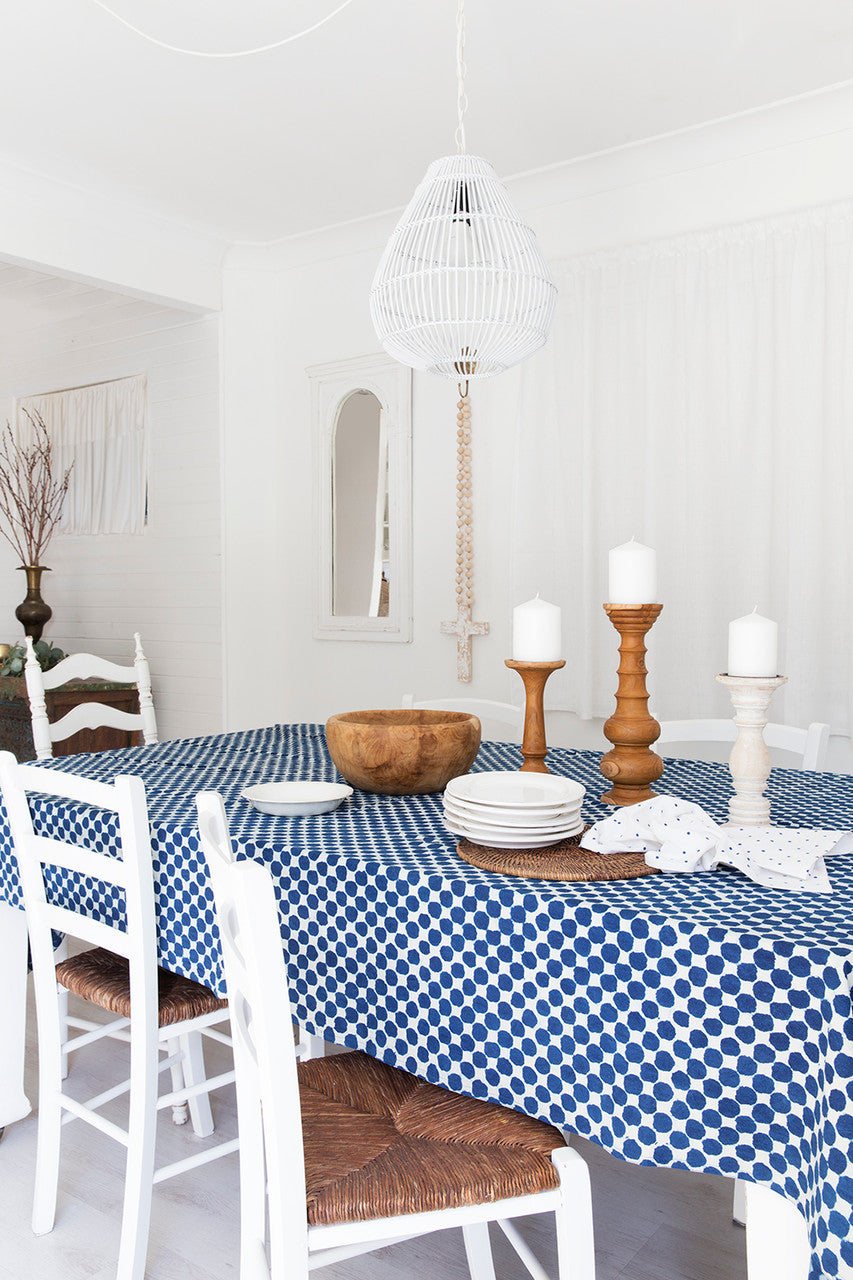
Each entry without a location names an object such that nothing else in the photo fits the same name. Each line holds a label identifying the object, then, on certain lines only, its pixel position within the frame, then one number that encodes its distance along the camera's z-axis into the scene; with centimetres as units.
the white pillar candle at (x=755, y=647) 154
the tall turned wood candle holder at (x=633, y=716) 170
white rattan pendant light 204
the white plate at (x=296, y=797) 169
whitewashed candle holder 154
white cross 378
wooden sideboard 418
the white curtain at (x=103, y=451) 468
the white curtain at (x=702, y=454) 299
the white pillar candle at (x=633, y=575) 172
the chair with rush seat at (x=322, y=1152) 110
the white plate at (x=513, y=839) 145
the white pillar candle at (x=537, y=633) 180
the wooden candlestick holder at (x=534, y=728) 181
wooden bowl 178
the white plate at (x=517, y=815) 145
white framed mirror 399
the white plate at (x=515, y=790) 148
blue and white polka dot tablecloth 105
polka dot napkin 130
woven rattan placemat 134
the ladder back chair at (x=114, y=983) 159
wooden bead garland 378
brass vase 455
